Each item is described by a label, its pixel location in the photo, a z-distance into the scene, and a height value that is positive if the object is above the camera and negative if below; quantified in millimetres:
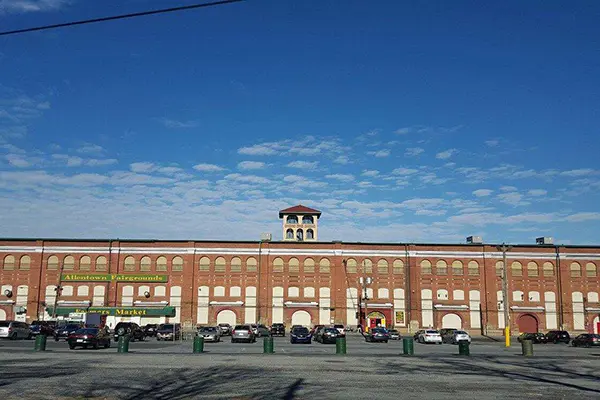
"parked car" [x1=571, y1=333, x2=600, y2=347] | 52031 -3635
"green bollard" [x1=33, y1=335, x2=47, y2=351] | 34062 -2709
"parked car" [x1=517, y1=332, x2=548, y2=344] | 59406 -3810
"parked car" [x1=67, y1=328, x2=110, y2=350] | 37125 -2669
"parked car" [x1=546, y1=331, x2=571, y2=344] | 60281 -3836
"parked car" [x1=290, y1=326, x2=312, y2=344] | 49406 -3198
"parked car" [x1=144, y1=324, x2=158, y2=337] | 58812 -3302
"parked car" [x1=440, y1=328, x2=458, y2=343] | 54578 -3352
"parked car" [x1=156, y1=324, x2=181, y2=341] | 52062 -3104
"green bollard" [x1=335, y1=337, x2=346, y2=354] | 34031 -2766
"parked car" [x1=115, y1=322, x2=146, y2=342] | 52219 -3110
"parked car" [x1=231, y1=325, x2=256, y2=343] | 50062 -3122
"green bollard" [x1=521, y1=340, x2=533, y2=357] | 35062 -2906
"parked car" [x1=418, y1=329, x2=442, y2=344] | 53156 -3449
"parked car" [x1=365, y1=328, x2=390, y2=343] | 52906 -3300
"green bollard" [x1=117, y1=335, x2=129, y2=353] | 33156 -2722
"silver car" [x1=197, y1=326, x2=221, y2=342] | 50344 -3113
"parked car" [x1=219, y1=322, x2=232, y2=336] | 66000 -3544
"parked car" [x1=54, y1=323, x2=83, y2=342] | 48178 -2902
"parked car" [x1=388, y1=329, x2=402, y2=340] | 61781 -3835
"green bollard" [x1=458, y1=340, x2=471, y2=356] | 34656 -2944
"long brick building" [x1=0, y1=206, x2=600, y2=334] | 72562 +2045
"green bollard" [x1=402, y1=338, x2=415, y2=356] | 34594 -2882
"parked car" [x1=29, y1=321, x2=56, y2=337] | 54109 -2979
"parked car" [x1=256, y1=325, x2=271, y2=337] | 63178 -3595
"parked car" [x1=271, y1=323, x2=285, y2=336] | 66312 -3619
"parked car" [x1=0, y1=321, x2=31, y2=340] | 49344 -2868
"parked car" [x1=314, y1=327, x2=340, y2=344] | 50531 -3162
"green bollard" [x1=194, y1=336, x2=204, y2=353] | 33750 -2735
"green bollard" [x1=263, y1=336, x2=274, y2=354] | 34219 -2863
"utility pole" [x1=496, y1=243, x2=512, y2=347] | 46688 -1271
